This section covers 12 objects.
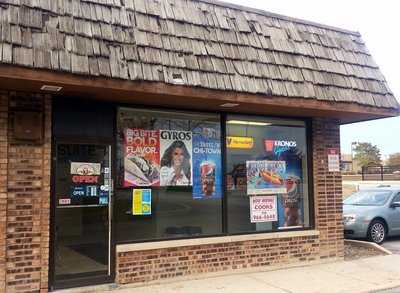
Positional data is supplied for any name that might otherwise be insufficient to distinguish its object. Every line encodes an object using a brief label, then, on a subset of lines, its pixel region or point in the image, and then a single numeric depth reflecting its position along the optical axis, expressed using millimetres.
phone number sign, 9078
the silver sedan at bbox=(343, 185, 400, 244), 12539
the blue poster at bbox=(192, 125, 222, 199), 8562
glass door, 7180
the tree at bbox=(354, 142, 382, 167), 80250
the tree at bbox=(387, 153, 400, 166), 79775
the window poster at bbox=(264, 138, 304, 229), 9430
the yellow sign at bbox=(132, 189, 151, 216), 7874
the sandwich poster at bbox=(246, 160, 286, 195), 9117
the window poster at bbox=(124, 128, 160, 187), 7898
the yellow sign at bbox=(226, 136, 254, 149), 8906
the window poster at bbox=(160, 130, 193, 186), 8258
